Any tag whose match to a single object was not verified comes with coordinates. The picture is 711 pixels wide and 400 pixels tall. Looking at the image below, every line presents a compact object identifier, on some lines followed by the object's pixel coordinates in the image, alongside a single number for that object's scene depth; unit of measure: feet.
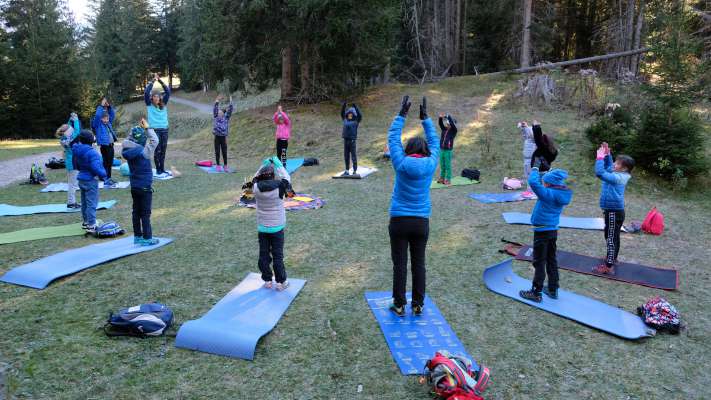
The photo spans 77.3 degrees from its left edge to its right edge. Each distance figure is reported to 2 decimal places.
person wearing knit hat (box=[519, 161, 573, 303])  16.81
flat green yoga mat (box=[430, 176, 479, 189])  38.60
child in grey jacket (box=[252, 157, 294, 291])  16.85
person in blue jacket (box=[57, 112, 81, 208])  29.73
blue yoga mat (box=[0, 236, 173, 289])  17.95
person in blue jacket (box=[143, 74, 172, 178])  36.52
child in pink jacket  41.32
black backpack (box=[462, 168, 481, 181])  40.63
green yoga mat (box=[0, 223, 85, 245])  23.41
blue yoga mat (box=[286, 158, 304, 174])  45.37
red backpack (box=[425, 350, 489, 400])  11.35
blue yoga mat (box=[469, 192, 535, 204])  33.73
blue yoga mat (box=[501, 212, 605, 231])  27.17
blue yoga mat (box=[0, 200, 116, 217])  29.17
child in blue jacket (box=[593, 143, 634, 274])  19.80
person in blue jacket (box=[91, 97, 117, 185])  35.40
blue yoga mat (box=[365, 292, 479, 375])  13.44
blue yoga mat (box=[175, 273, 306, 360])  13.66
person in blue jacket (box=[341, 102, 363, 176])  39.78
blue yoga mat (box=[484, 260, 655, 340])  15.46
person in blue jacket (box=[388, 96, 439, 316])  14.60
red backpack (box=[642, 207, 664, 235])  26.27
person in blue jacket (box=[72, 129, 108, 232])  23.63
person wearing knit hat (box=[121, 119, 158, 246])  21.57
